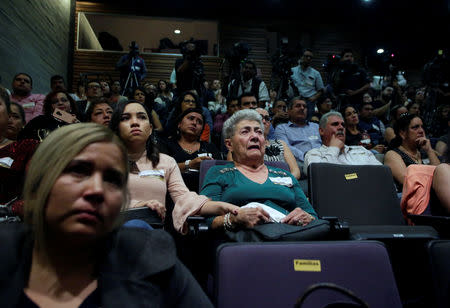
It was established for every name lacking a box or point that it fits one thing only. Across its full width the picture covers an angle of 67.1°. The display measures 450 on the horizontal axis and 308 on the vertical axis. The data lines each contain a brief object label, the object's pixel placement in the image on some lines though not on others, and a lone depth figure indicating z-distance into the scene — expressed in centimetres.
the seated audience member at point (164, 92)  573
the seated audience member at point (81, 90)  625
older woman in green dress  151
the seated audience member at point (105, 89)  510
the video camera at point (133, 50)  578
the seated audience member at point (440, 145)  349
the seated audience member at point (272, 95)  648
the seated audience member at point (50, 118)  246
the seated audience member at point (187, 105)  348
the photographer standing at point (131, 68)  571
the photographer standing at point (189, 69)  415
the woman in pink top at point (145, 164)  183
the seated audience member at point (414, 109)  519
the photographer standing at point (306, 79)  529
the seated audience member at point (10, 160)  167
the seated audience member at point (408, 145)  262
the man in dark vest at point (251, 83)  427
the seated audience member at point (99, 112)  274
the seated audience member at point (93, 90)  468
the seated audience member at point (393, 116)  404
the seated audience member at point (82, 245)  70
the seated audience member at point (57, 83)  456
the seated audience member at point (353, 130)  357
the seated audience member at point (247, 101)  364
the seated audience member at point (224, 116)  383
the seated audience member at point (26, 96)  369
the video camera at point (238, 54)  421
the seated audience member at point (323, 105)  468
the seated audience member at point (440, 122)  480
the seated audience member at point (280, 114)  391
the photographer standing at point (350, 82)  493
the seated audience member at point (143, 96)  421
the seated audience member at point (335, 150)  260
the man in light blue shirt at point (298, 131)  336
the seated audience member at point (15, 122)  249
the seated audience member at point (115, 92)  493
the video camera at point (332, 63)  525
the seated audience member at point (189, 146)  247
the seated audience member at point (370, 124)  431
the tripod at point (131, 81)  560
